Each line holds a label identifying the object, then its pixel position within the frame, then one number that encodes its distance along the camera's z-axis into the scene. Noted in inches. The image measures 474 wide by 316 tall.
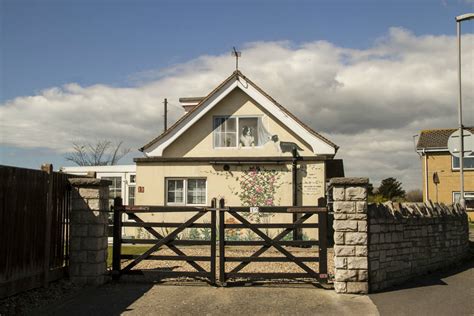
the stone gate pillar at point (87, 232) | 371.6
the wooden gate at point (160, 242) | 370.3
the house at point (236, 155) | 638.5
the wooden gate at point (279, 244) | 363.6
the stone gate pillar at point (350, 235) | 351.9
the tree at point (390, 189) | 1657.6
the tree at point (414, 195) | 2134.6
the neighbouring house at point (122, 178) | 747.4
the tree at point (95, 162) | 1859.0
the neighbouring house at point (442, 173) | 1267.2
